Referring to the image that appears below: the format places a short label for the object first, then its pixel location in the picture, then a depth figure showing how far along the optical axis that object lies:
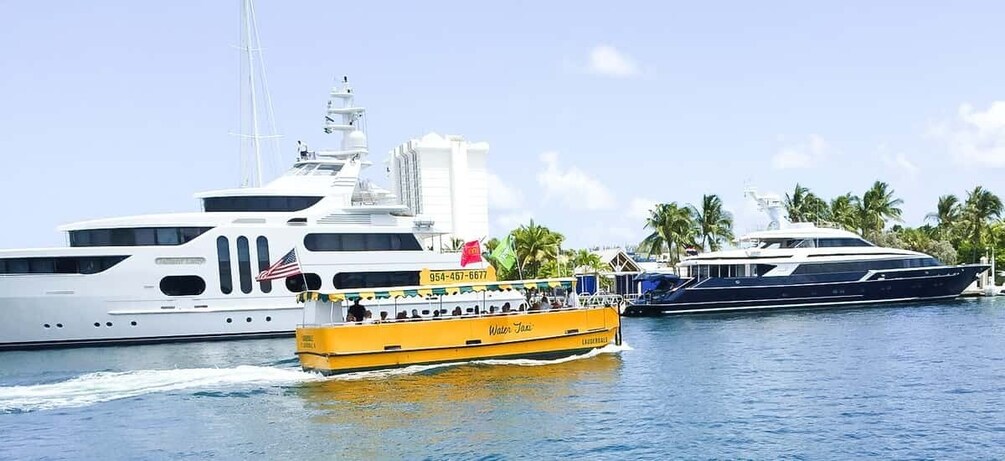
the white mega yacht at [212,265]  34.28
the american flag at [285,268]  26.03
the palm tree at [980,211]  68.25
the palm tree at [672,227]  62.59
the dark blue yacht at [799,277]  49.06
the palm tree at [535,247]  54.69
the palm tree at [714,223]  64.62
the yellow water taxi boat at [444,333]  24.53
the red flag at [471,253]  28.26
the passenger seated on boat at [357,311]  25.72
